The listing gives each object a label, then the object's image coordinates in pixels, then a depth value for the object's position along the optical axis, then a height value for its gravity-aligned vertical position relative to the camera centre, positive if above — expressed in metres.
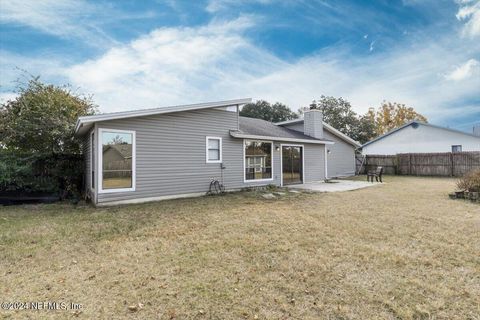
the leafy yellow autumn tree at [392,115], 35.94 +7.19
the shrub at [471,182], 8.37 -0.60
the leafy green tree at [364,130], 32.34 +4.54
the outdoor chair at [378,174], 14.50 -0.48
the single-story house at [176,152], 7.88 +0.58
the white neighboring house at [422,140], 19.53 +2.08
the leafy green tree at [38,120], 9.99 +1.98
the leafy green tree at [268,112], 36.62 +7.98
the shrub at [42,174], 8.48 -0.14
